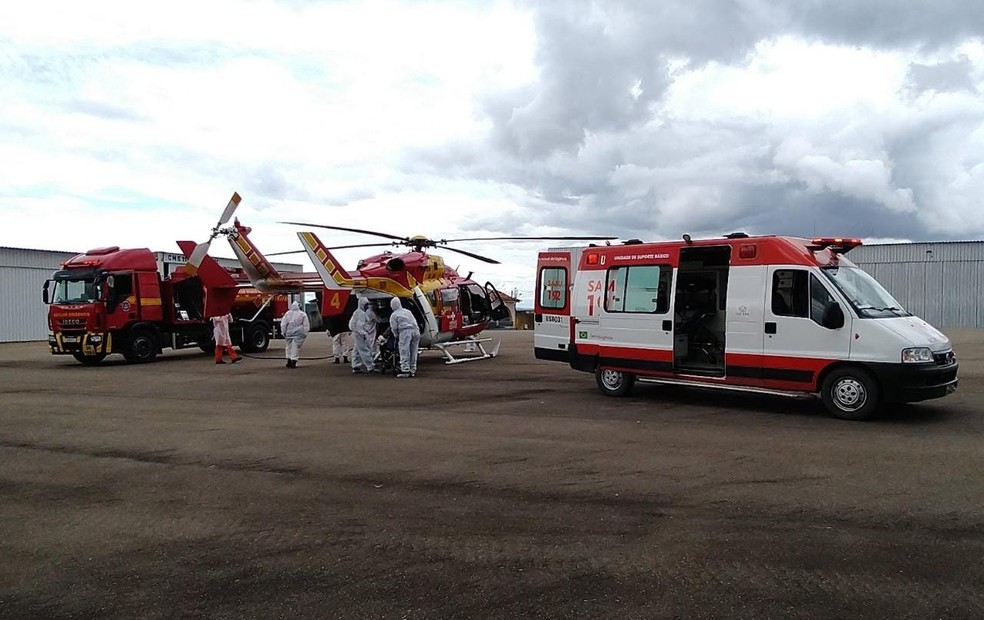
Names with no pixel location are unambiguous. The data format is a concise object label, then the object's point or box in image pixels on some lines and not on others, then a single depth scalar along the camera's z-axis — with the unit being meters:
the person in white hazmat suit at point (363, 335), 16.25
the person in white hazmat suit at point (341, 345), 18.58
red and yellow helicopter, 16.30
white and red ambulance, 8.91
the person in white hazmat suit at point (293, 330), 17.66
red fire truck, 18.61
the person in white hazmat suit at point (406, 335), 15.22
